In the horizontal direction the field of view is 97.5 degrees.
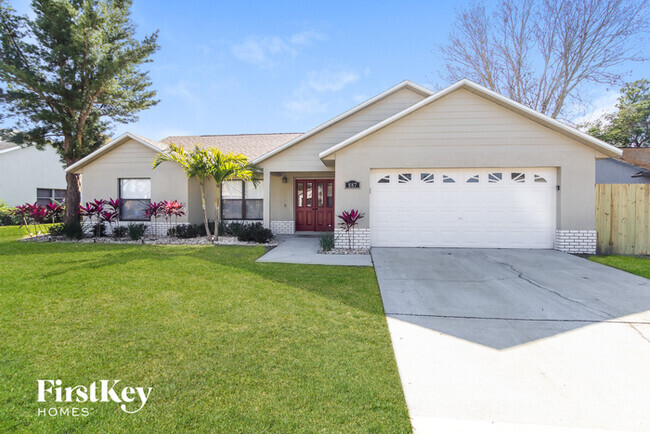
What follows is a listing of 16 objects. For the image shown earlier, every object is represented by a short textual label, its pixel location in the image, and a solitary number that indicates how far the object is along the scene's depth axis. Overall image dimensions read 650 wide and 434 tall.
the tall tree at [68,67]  10.88
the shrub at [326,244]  8.45
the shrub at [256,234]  9.93
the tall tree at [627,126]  23.72
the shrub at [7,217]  15.10
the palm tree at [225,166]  9.31
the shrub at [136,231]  10.37
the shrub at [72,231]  10.69
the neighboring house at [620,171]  14.41
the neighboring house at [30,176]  16.70
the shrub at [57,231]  10.84
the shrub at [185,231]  11.02
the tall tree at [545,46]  14.24
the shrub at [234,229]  10.86
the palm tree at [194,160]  9.34
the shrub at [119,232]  10.84
